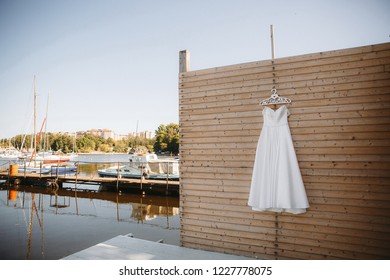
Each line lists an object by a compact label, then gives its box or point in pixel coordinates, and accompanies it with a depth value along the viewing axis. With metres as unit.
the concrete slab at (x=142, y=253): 3.79
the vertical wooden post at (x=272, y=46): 3.99
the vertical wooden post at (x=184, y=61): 4.50
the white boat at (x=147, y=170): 17.10
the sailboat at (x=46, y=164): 21.56
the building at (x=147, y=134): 129.77
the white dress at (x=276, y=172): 3.38
